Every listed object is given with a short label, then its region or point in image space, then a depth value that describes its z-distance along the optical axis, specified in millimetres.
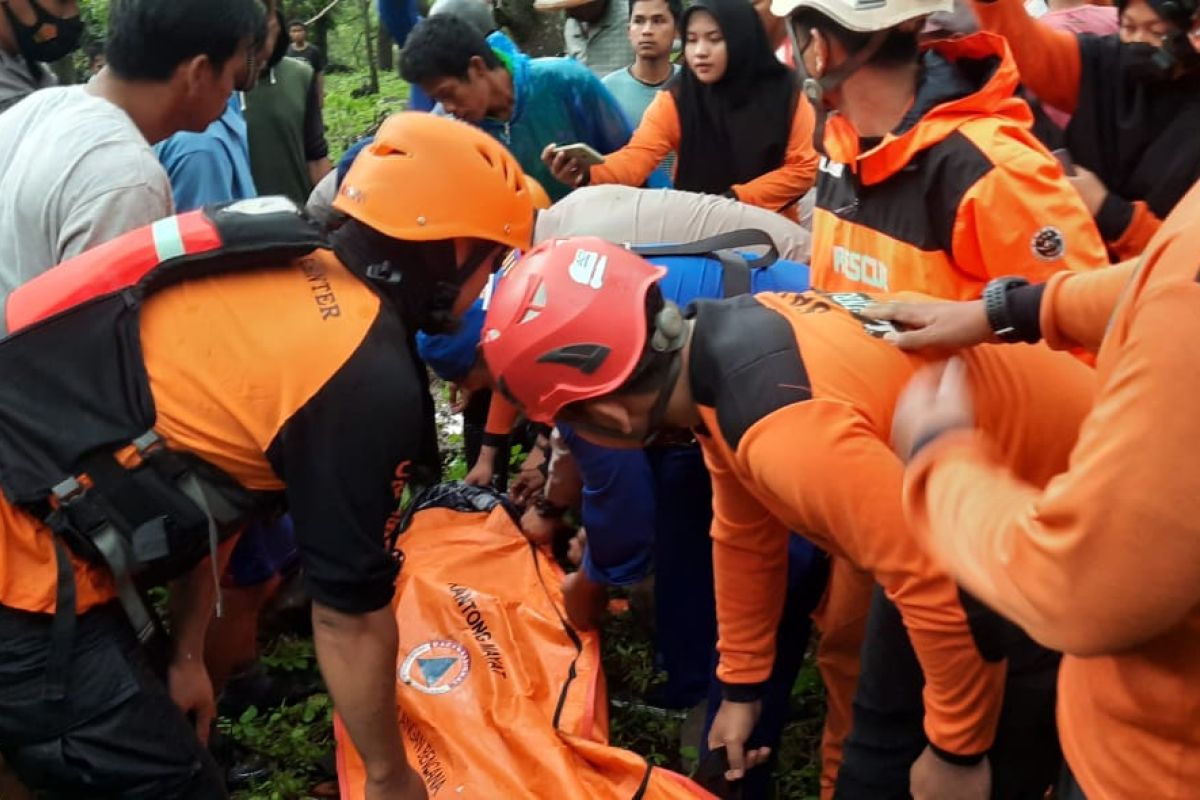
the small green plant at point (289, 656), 3863
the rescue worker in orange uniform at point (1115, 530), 965
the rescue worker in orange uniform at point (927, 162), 2221
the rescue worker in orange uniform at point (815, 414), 1817
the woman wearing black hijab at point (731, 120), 4250
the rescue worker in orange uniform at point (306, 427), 1892
